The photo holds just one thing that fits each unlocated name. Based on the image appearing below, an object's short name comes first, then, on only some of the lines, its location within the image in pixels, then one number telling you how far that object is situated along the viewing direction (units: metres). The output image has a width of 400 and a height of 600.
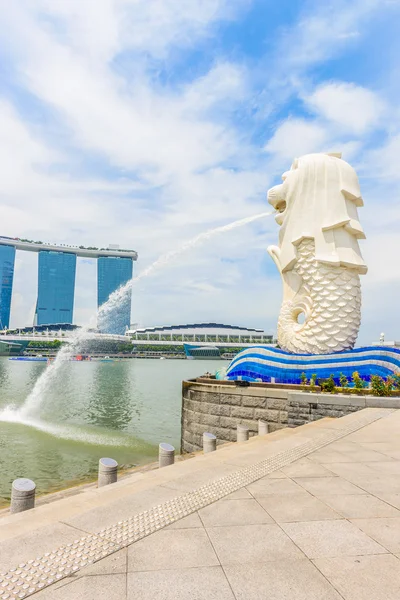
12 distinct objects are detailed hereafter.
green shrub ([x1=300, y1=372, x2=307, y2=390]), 14.79
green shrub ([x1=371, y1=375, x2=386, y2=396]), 12.41
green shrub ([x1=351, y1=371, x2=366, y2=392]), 12.96
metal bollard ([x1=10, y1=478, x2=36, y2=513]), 5.33
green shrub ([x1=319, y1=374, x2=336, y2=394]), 13.01
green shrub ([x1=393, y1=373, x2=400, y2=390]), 13.56
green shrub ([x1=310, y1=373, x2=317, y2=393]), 13.38
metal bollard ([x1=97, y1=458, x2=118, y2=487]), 6.60
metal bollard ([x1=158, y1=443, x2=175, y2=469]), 7.89
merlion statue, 17.59
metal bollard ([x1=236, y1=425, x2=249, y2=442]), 10.76
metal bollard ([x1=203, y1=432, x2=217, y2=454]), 9.39
